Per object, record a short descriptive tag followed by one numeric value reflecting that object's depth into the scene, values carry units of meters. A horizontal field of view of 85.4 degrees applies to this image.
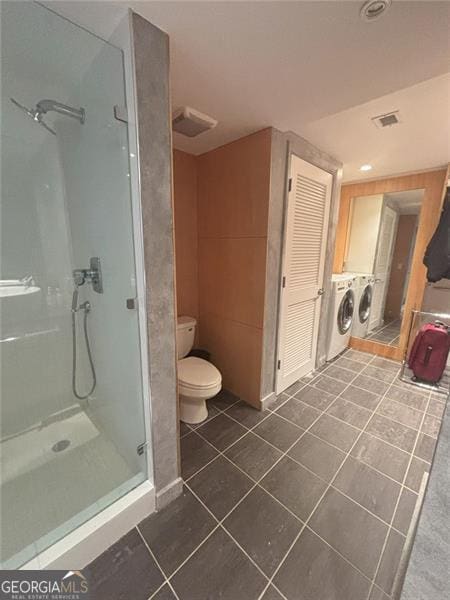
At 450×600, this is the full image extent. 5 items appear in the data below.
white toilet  1.82
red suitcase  2.48
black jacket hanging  2.31
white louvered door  2.03
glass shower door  1.10
